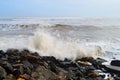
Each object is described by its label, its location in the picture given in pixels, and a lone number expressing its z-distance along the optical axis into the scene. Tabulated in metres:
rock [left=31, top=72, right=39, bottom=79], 3.22
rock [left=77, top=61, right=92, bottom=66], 4.60
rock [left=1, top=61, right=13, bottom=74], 3.35
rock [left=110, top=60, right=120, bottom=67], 4.62
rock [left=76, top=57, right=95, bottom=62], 5.12
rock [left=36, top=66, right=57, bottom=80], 3.31
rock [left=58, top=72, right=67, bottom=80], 3.43
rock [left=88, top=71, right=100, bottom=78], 3.85
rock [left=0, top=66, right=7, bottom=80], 3.04
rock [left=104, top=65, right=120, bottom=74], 4.17
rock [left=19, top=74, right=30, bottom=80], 3.16
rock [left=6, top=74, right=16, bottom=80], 3.08
